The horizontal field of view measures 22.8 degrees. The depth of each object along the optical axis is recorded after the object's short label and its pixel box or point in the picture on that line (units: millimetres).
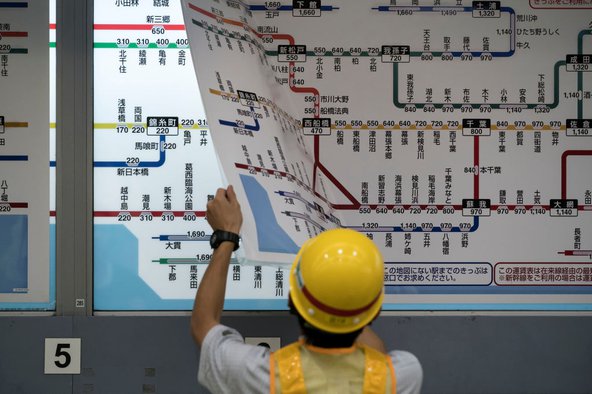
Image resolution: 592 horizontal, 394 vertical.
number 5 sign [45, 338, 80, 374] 4096
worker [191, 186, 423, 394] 3335
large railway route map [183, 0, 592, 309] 4168
